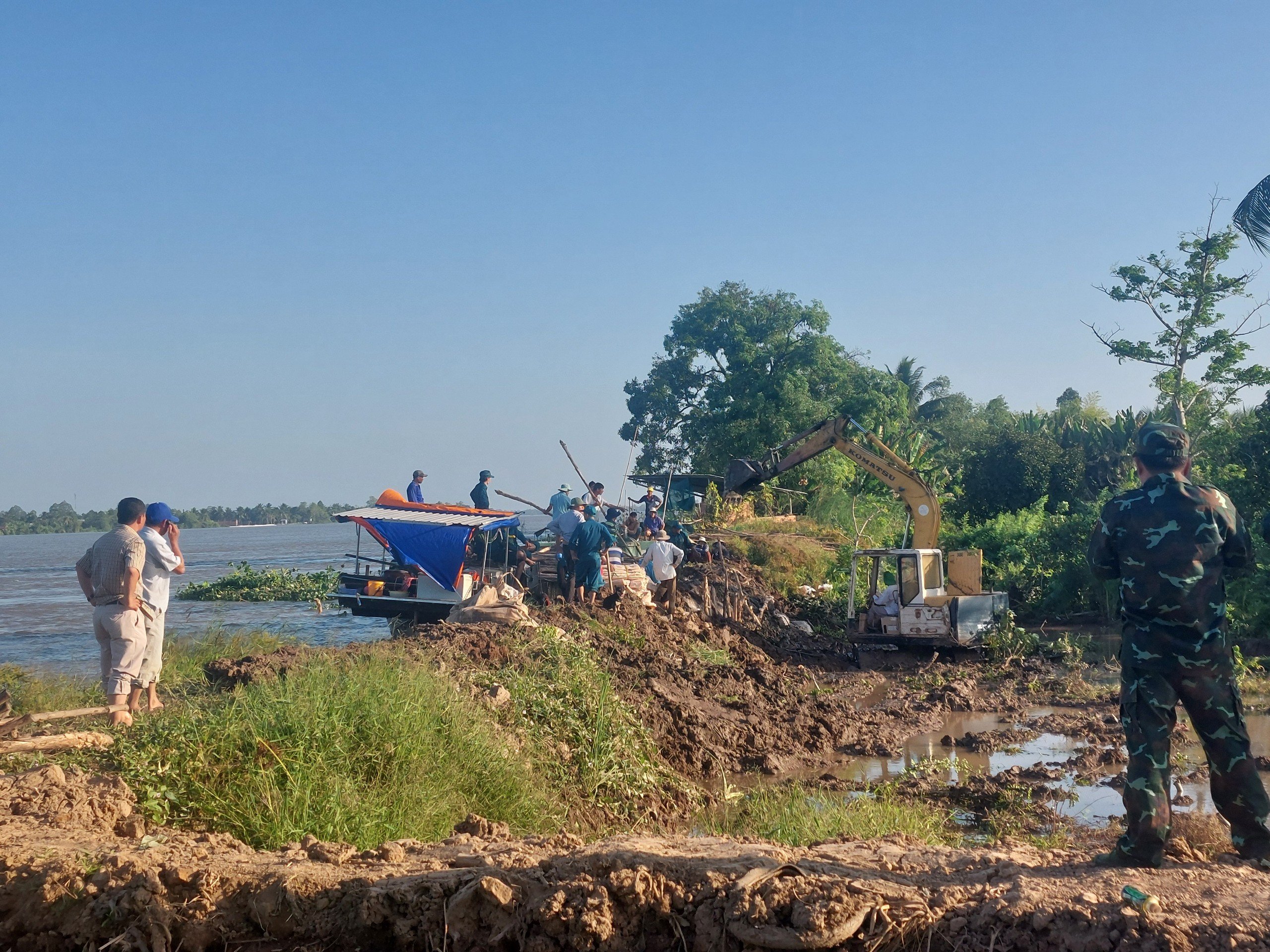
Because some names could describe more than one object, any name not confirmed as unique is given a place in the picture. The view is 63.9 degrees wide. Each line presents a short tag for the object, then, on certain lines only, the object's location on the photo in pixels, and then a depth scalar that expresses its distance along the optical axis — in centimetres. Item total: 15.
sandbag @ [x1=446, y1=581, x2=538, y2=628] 1245
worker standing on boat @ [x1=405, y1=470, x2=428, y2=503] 1831
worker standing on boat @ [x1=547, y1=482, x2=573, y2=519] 1722
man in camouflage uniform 447
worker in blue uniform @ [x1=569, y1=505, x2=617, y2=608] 1459
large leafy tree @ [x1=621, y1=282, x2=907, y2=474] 3428
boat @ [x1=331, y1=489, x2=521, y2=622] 1688
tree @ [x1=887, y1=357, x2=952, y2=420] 5462
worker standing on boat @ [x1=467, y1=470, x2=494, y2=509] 1819
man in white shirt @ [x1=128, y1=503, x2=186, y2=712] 815
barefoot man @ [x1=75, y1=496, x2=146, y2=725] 772
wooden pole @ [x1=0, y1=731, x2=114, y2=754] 641
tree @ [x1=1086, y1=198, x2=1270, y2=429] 2573
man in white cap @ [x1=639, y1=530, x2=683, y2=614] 1680
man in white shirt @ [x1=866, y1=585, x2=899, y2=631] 1642
